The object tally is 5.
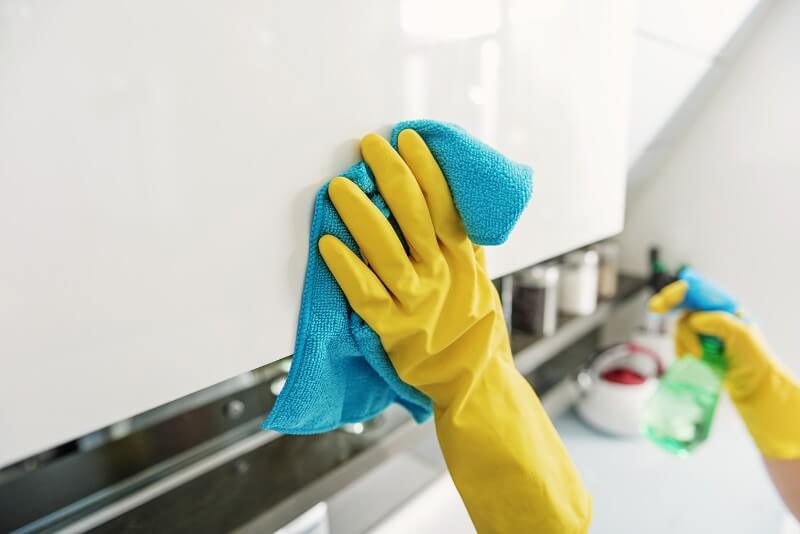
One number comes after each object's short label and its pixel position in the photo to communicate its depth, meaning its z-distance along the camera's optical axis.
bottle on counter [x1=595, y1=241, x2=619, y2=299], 1.25
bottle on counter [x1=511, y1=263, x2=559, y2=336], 1.01
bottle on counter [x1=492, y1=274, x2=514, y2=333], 1.02
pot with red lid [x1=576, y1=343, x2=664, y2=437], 1.11
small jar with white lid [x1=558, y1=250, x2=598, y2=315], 1.14
